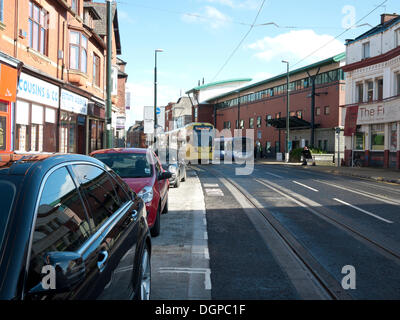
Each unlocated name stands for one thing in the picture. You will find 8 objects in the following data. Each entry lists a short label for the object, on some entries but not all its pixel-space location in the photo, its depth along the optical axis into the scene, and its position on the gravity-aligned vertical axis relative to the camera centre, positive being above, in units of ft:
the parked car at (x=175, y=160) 53.57 -0.81
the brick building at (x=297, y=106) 131.85 +19.86
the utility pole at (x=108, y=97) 48.52 +6.80
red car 22.66 -1.24
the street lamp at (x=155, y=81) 96.16 +17.40
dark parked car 6.21 -1.56
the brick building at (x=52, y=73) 44.34 +10.80
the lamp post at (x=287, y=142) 123.54 +4.14
